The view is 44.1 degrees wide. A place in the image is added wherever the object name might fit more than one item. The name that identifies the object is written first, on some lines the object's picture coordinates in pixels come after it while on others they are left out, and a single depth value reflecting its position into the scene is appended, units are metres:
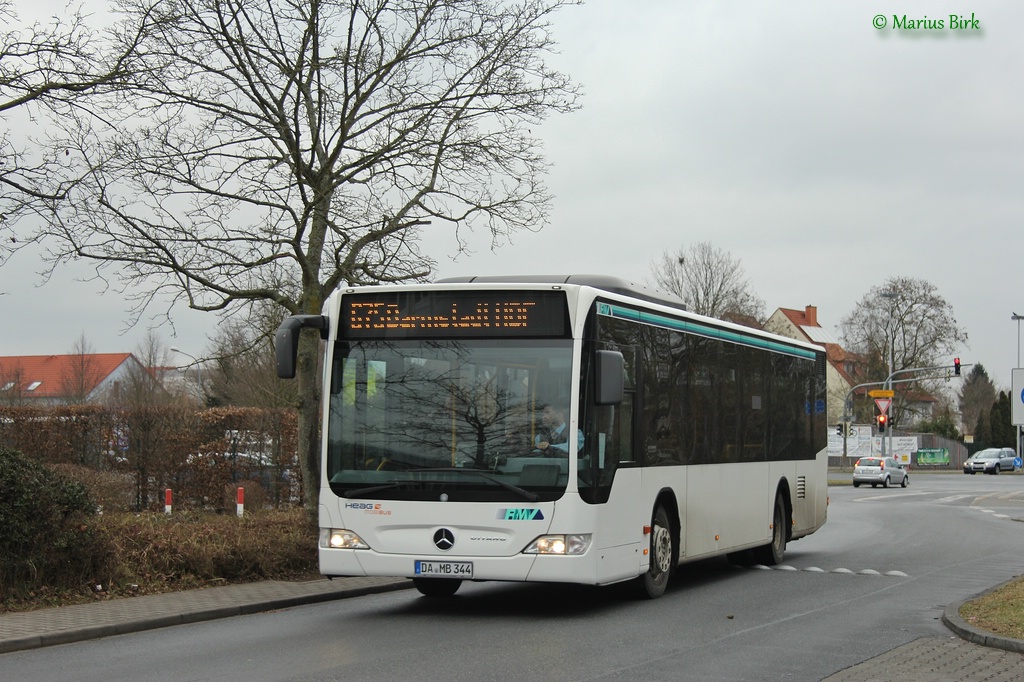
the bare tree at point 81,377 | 60.72
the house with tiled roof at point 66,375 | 55.38
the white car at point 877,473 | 54.28
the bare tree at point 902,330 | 81.12
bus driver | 11.17
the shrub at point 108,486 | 16.27
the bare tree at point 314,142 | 15.49
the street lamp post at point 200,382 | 46.58
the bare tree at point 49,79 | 12.08
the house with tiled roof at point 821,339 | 93.81
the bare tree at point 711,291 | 54.72
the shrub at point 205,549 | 13.28
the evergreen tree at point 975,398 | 140.00
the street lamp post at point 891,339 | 79.43
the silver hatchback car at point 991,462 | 77.88
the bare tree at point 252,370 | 17.94
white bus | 11.11
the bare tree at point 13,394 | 38.52
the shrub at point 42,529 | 11.54
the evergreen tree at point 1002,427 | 97.44
